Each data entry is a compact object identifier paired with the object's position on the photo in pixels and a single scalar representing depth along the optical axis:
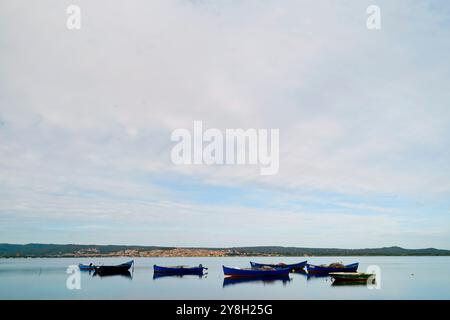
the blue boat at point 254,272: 66.50
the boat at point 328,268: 76.56
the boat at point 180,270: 81.62
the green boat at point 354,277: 61.59
